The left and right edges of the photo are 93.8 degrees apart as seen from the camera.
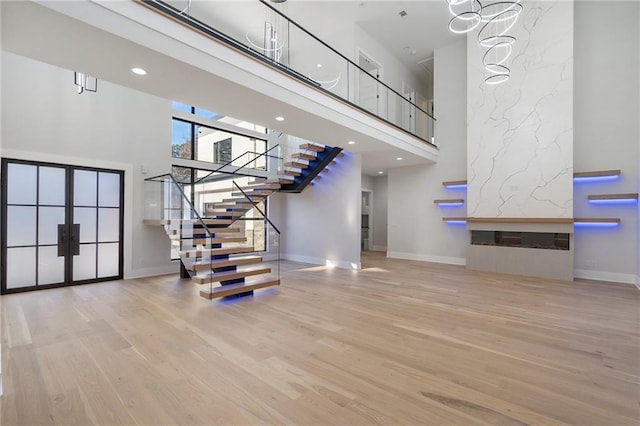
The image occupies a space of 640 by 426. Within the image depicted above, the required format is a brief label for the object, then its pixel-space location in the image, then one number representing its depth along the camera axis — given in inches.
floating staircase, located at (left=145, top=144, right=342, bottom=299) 204.8
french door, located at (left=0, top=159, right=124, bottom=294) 214.1
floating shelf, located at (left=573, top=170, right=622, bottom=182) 255.8
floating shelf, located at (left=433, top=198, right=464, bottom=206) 342.3
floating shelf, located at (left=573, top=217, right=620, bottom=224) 253.8
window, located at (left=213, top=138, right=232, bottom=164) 339.9
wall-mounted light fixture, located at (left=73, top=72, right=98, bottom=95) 225.9
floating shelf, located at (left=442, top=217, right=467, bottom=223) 336.0
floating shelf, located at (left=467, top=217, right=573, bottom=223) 264.4
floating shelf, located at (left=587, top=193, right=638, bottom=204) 248.7
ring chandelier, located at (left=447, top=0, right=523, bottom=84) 292.0
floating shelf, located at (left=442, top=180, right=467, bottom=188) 337.8
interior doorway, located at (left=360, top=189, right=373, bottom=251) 491.2
